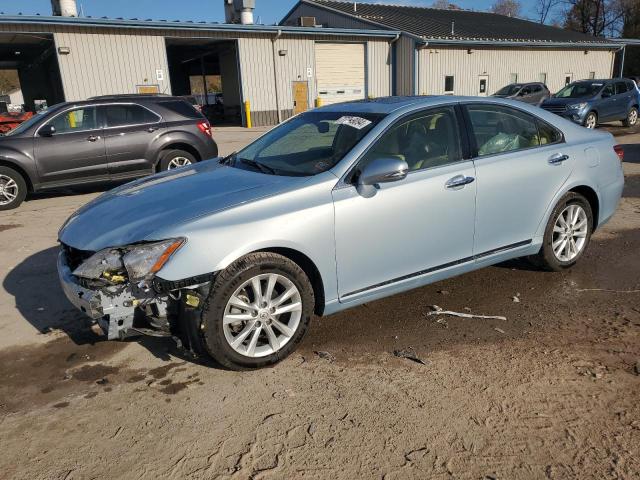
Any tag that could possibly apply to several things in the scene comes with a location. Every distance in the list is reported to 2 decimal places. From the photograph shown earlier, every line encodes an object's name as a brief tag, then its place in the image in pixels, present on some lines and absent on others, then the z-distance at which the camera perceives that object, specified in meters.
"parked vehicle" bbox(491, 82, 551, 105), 22.42
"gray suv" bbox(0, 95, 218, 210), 8.42
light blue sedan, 3.05
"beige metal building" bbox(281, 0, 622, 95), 29.17
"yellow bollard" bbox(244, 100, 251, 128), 24.61
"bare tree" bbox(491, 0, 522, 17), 72.25
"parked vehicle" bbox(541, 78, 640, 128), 17.03
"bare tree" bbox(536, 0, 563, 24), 65.64
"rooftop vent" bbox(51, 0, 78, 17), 22.20
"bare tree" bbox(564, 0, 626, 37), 56.88
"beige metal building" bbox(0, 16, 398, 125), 20.36
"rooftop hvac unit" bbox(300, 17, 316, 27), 29.25
